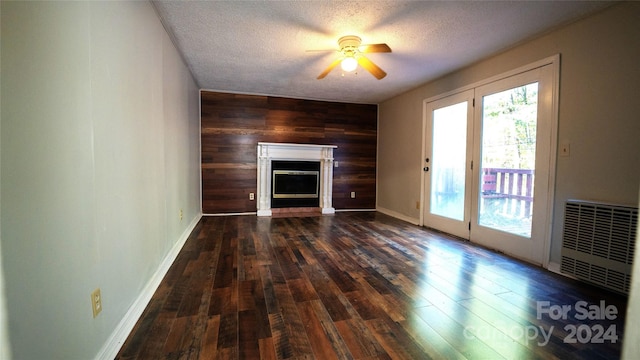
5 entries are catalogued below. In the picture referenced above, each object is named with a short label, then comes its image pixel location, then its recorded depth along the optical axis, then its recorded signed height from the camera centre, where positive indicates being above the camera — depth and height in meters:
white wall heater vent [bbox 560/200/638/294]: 1.98 -0.56
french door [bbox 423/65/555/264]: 2.66 +0.09
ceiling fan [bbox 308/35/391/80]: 2.57 +1.14
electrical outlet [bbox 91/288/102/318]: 1.21 -0.61
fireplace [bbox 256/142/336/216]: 5.08 -0.16
